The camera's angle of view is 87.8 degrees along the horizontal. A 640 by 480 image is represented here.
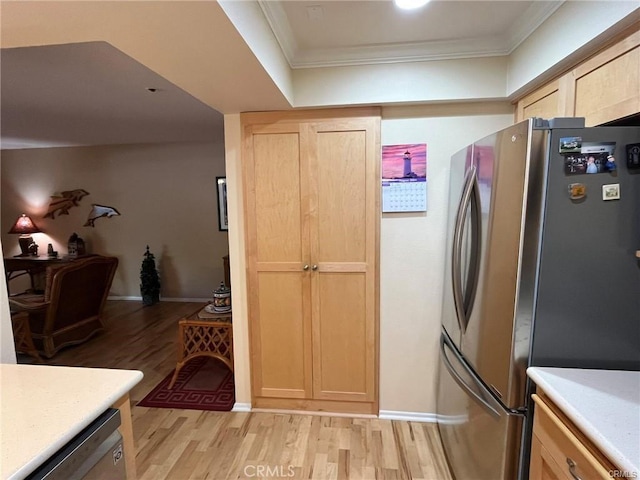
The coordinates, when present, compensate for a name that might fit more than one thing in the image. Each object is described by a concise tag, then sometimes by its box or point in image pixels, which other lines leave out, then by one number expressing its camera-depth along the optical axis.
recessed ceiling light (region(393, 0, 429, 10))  1.36
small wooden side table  2.63
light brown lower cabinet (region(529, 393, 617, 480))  0.88
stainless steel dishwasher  0.83
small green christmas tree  5.12
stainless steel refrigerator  1.15
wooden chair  3.25
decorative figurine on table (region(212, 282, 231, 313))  2.81
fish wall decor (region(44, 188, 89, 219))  5.34
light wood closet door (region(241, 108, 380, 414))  2.17
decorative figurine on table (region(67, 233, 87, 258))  5.18
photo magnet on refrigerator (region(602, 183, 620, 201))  1.15
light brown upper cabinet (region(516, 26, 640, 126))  1.12
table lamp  5.21
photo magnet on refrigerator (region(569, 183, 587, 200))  1.16
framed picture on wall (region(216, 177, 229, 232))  5.00
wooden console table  4.66
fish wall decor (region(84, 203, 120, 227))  5.32
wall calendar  2.14
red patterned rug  2.53
